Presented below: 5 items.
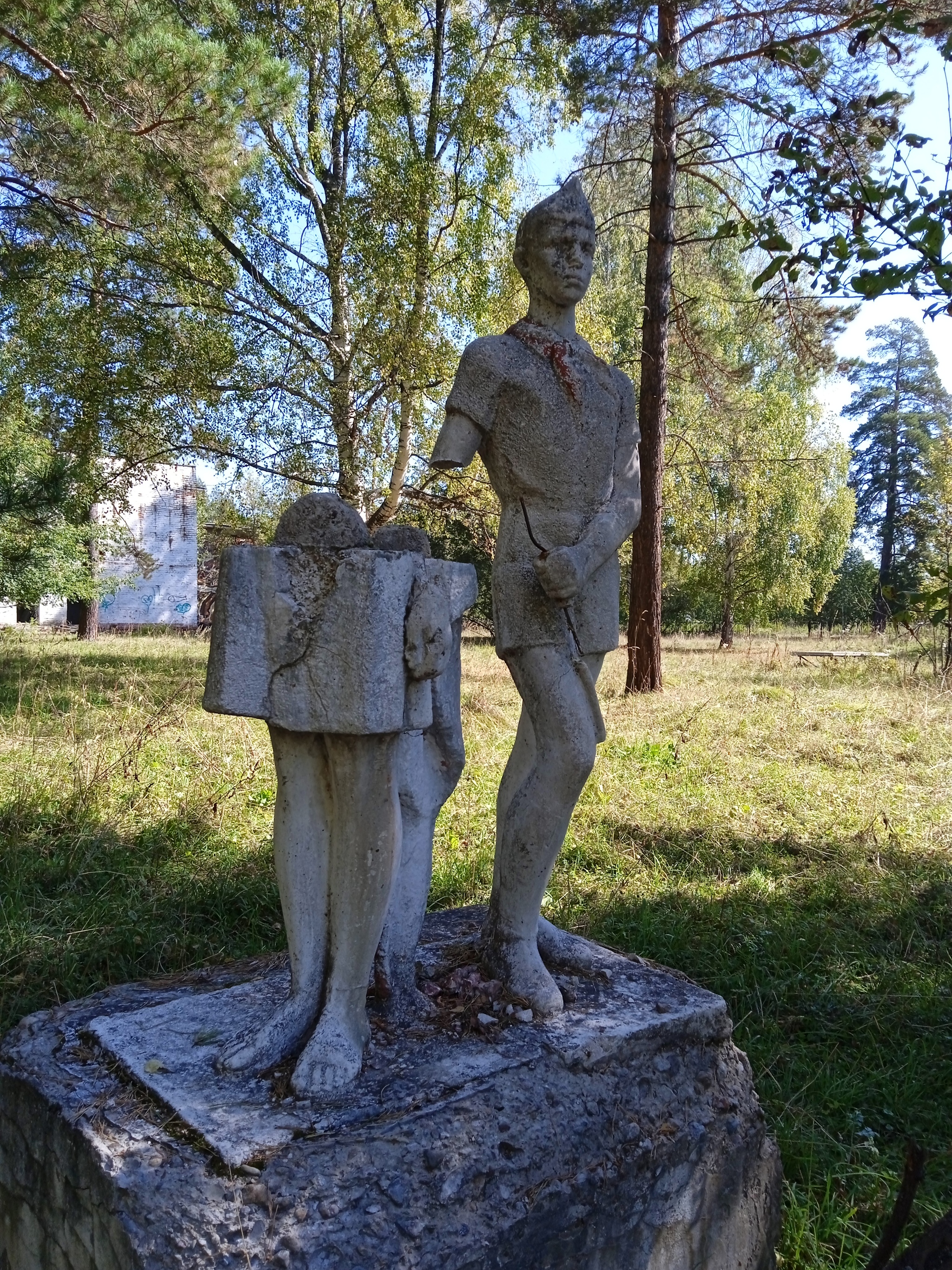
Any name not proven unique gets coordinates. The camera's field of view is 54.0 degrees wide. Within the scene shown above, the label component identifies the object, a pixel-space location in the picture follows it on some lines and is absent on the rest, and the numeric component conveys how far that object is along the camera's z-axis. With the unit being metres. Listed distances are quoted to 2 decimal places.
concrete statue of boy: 2.56
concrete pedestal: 1.88
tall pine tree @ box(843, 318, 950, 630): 31.48
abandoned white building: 25.05
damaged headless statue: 2.11
